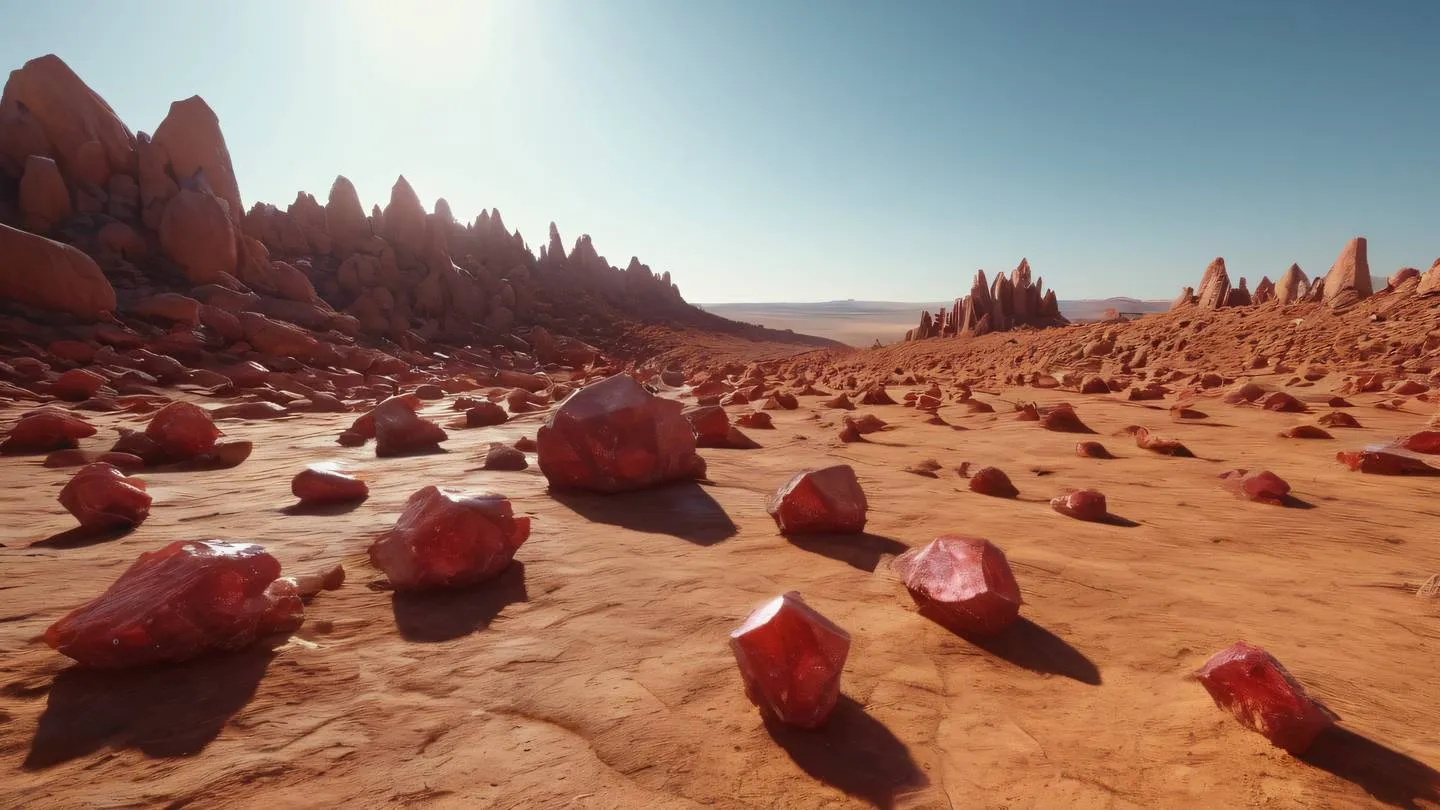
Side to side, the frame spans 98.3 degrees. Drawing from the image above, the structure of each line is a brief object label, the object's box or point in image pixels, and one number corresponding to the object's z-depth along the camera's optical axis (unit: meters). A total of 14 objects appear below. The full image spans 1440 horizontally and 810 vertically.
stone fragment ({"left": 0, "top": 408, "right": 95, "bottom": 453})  3.94
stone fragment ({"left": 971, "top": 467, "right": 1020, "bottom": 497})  3.02
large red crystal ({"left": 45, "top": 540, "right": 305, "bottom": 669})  1.35
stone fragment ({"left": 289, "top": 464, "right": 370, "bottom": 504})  2.74
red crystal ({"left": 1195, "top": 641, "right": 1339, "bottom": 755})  1.07
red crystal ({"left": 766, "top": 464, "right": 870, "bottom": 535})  2.33
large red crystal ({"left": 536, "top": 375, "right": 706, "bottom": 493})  2.99
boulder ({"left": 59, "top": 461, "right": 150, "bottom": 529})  2.32
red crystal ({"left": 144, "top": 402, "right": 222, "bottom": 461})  3.64
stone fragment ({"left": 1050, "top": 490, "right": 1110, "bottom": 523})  2.58
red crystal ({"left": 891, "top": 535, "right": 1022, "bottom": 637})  1.55
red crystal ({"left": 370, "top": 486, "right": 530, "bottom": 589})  1.86
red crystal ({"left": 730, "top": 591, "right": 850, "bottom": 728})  1.19
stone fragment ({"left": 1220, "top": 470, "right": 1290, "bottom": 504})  2.76
